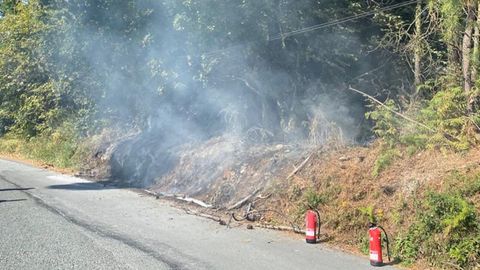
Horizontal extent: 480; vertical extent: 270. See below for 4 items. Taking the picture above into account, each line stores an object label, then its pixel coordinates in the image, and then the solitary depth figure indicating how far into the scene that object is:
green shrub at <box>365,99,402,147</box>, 8.62
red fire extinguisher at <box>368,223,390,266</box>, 6.18
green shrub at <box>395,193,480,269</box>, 5.90
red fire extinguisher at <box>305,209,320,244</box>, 7.26
